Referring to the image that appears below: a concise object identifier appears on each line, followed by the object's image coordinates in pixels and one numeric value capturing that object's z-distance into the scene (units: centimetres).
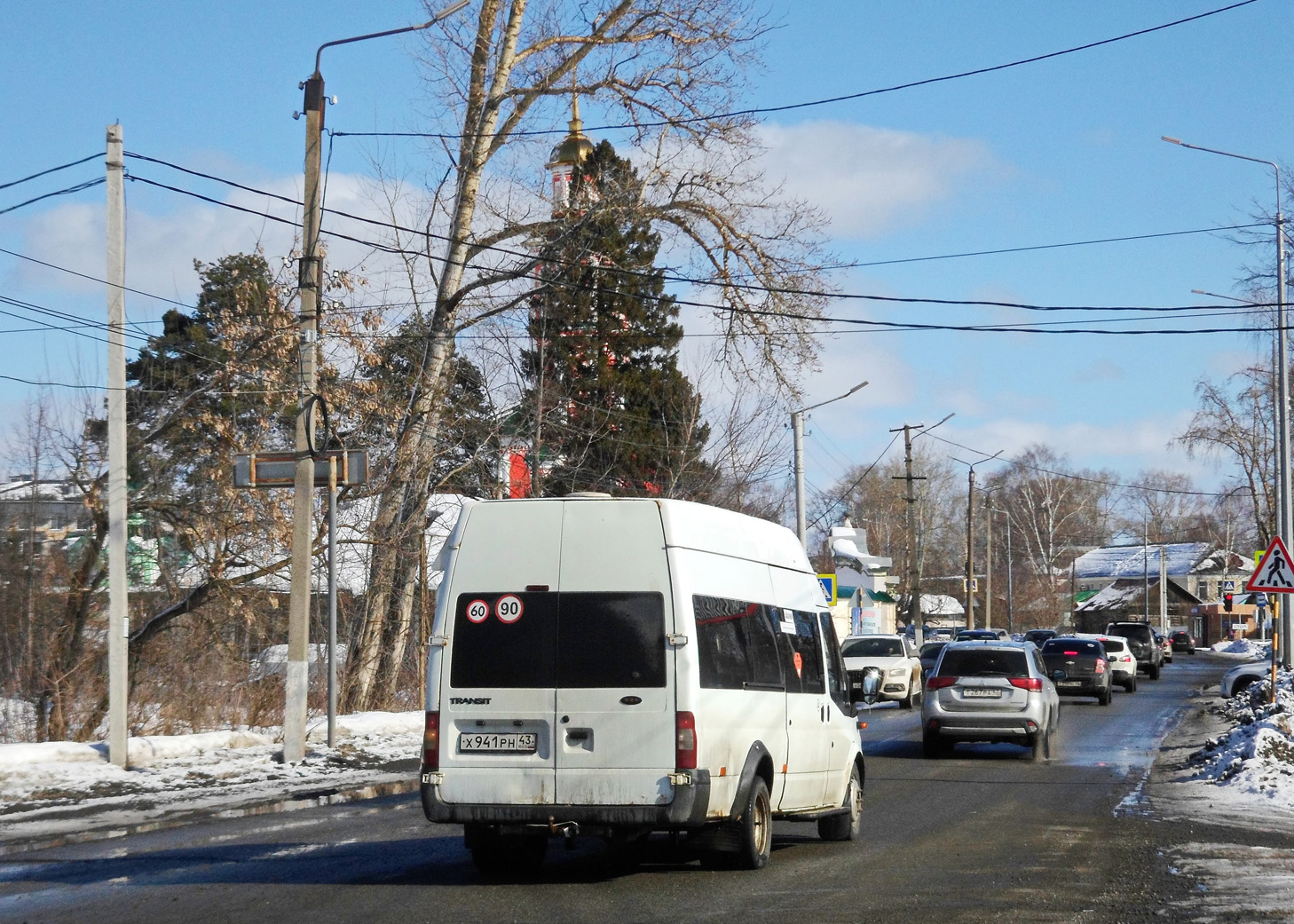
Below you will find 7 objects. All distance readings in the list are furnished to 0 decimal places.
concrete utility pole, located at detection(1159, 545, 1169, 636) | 9052
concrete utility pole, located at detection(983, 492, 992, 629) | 7162
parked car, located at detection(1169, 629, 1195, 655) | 8444
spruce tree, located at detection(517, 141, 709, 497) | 2759
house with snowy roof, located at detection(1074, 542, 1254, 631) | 11012
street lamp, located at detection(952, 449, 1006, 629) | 6397
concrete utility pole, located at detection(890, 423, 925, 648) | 5642
